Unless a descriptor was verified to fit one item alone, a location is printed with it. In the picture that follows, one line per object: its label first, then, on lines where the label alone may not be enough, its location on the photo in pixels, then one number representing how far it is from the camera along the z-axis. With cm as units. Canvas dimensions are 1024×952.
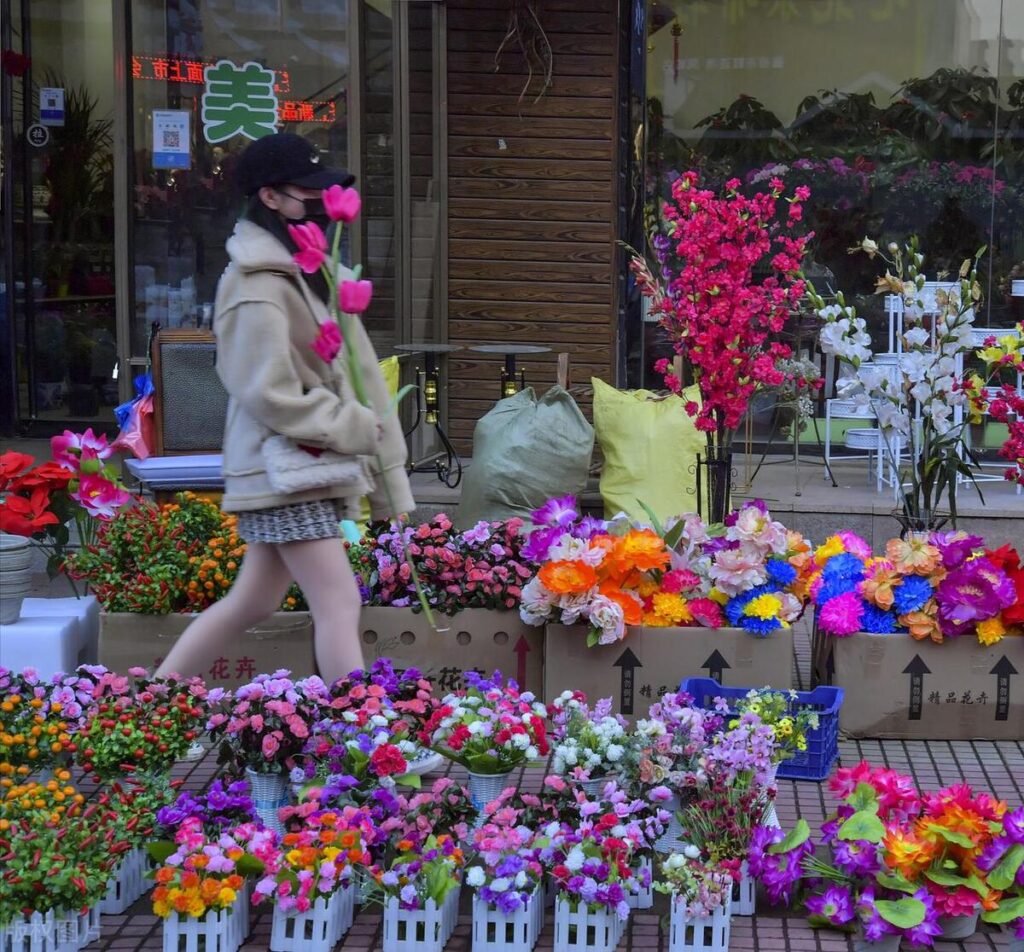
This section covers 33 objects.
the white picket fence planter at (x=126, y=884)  716
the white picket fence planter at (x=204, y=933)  666
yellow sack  1305
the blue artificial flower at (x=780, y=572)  952
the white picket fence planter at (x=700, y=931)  671
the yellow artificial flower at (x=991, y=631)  947
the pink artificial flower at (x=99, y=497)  1012
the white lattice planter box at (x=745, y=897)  713
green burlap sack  1263
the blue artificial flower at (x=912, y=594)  952
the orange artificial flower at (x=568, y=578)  922
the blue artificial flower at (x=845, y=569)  978
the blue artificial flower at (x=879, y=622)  966
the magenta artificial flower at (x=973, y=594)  937
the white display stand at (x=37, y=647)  948
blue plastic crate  881
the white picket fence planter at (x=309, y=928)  678
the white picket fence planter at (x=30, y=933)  648
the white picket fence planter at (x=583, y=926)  673
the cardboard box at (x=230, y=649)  985
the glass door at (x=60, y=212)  1931
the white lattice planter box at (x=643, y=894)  696
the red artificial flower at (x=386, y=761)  731
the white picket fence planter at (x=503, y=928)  679
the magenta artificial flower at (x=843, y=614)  957
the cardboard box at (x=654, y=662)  947
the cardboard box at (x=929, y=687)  958
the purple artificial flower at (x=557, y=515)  984
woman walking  798
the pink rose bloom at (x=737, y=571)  941
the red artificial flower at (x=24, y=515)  974
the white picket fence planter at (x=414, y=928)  677
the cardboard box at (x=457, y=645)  990
